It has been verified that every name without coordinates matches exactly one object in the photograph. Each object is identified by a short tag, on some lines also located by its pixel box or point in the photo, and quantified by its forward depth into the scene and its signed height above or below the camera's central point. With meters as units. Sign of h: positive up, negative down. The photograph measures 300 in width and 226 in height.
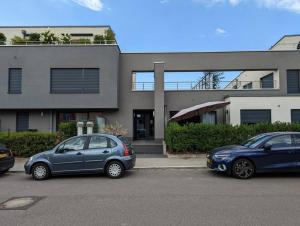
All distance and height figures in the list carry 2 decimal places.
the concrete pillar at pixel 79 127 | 11.71 -0.15
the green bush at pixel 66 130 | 11.74 -0.31
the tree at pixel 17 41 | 15.69 +6.04
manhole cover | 4.73 -1.80
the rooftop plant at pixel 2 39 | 15.56 +6.27
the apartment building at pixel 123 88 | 14.80 +2.49
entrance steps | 12.79 -1.45
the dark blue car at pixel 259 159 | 7.15 -1.19
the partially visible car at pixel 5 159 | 7.94 -1.30
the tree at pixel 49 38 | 15.84 +6.33
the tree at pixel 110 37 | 15.85 +6.56
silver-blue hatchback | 7.39 -1.22
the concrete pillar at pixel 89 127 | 12.00 -0.16
